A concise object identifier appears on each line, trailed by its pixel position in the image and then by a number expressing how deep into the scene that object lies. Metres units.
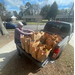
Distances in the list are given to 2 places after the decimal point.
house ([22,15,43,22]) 38.88
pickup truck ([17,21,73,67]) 1.86
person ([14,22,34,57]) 2.36
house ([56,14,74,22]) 40.95
